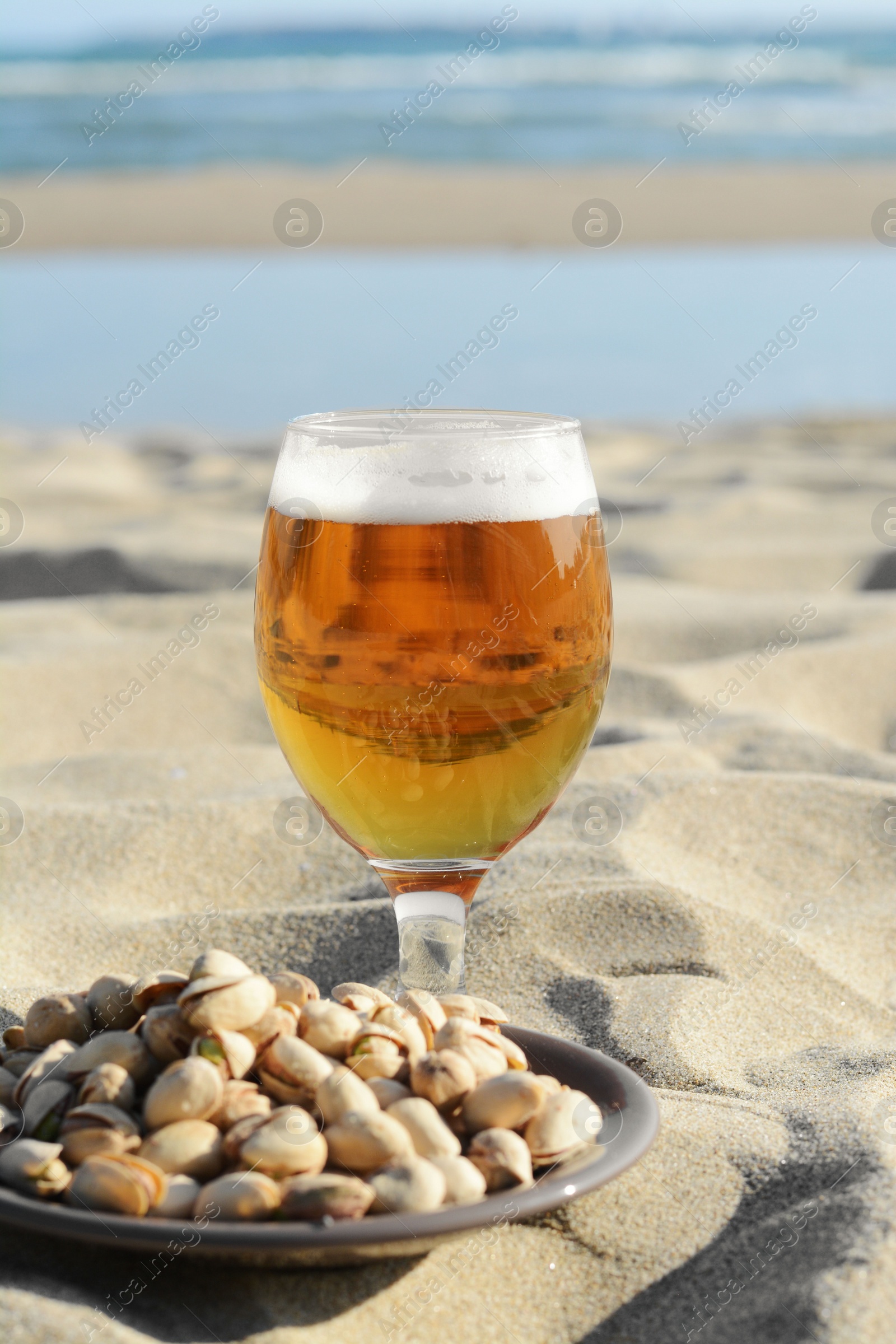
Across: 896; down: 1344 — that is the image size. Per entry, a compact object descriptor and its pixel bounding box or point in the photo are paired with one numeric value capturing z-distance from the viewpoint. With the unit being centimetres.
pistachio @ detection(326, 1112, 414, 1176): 67
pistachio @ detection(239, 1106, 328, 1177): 66
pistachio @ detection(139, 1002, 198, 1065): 69
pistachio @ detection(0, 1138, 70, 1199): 67
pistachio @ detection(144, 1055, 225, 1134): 67
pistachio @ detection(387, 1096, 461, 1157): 67
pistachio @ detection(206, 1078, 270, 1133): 68
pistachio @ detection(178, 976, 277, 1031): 69
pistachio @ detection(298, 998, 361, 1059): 69
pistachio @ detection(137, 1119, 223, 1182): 67
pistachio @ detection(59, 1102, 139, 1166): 67
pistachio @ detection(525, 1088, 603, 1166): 68
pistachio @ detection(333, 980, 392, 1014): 72
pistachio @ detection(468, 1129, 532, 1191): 67
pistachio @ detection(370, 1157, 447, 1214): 66
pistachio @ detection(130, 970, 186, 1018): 71
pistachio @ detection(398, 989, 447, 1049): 71
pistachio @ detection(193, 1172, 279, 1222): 66
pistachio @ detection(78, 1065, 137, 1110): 68
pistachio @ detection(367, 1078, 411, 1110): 68
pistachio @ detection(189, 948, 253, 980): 69
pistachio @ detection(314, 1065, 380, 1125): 67
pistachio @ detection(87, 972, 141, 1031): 71
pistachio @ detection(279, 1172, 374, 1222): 66
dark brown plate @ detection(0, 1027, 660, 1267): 65
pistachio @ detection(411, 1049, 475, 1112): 68
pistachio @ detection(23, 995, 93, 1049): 72
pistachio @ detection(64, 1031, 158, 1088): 69
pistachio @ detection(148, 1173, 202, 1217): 66
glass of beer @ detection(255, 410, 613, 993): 72
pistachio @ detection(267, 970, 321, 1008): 71
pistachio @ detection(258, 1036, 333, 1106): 68
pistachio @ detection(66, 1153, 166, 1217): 66
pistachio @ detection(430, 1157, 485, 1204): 66
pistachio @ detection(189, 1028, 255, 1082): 68
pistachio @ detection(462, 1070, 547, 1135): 68
